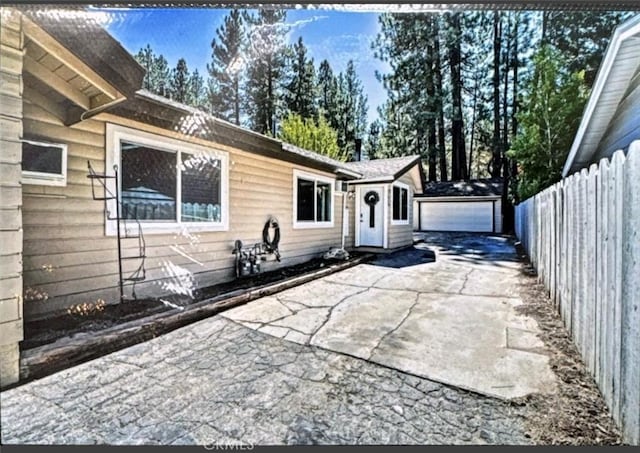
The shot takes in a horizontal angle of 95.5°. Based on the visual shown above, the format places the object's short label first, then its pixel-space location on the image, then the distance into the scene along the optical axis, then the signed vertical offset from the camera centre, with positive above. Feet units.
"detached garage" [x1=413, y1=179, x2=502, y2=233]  38.37 +1.82
